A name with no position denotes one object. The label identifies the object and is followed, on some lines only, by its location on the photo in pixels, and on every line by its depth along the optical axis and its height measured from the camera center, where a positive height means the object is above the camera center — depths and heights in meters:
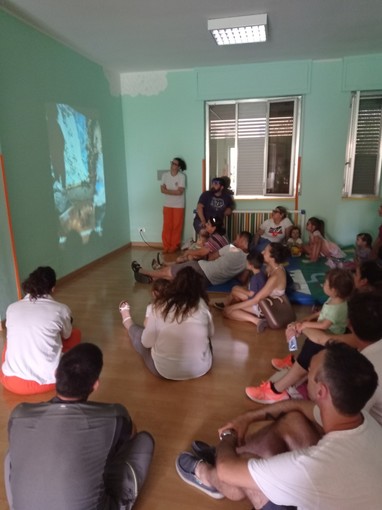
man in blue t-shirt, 5.35 -0.51
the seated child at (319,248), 4.81 -1.09
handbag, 2.91 -1.18
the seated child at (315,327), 2.02 -1.01
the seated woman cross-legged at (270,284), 2.89 -0.95
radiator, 5.59 -0.82
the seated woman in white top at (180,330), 2.13 -0.98
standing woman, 5.70 -0.58
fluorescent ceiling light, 3.47 +1.46
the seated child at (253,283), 3.04 -0.98
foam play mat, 3.52 -1.26
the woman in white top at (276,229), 5.22 -0.90
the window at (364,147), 5.12 +0.31
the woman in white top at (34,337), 2.05 -0.98
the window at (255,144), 5.40 +0.40
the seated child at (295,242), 5.06 -1.07
